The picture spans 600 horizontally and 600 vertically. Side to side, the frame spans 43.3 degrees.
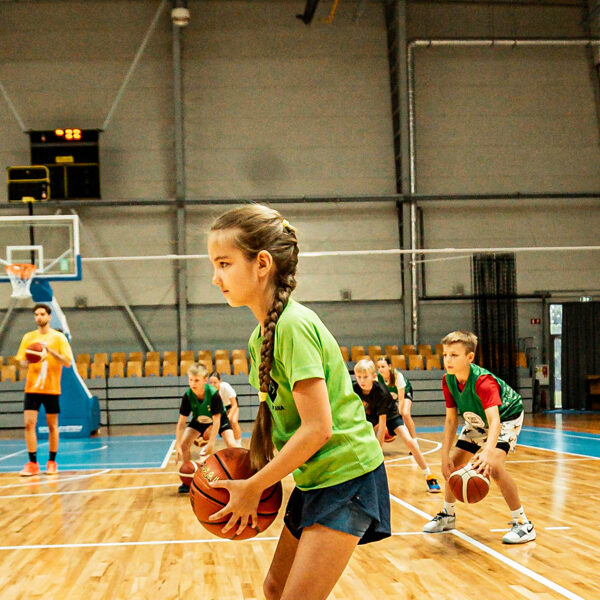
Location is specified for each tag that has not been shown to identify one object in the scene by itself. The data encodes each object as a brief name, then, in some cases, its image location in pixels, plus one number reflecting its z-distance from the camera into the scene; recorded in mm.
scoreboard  15945
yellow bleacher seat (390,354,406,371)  15719
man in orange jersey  8289
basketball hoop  11938
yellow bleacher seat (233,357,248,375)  15758
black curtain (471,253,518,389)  15820
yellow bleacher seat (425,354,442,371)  15868
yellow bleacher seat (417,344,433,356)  16344
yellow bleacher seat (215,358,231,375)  15652
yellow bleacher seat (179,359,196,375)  15672
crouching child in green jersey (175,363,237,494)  7203
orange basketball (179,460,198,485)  6852
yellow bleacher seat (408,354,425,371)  15789
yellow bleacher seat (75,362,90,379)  15578
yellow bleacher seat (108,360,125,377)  15566
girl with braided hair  1797
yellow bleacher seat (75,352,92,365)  16066
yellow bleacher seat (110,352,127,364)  15956
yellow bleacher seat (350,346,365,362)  15969
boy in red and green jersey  4531
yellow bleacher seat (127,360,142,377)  15648
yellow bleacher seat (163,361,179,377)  15758
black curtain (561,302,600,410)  17516
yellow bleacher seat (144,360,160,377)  15727
